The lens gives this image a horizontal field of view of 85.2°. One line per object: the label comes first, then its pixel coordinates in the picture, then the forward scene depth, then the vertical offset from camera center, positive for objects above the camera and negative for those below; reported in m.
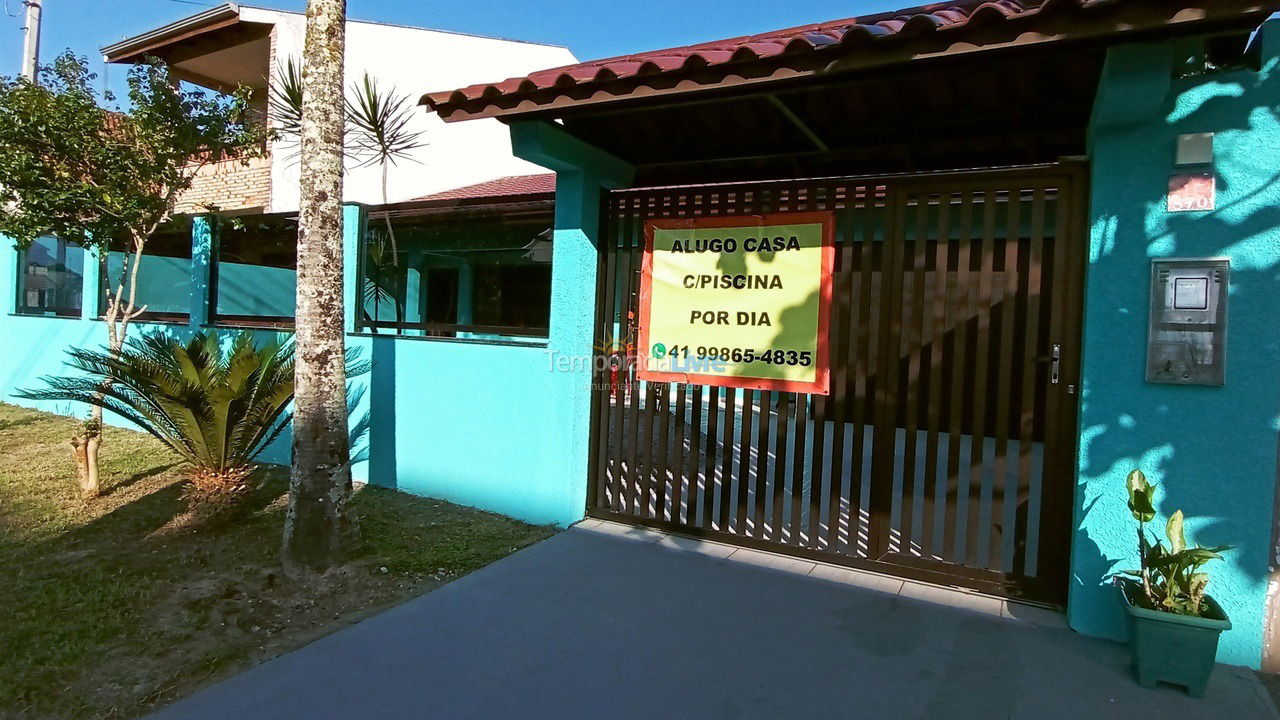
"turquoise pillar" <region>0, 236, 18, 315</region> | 10.12 +0.66
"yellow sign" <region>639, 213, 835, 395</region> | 4.32 +0.34
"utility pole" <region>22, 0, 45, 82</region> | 13.11 +5.39
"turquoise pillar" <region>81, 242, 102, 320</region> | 9.01 +0.46
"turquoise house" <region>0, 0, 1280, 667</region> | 3.13 +0.40
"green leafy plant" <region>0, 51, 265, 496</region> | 5.53 +1.38
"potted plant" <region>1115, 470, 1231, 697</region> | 2.84 -0.99
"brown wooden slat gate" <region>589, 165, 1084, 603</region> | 3.69 -0.26
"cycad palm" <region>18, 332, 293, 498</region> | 4.73 -0.46
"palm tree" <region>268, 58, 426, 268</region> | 8.06 +2.61
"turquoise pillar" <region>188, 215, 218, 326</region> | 7.63 +0.68
